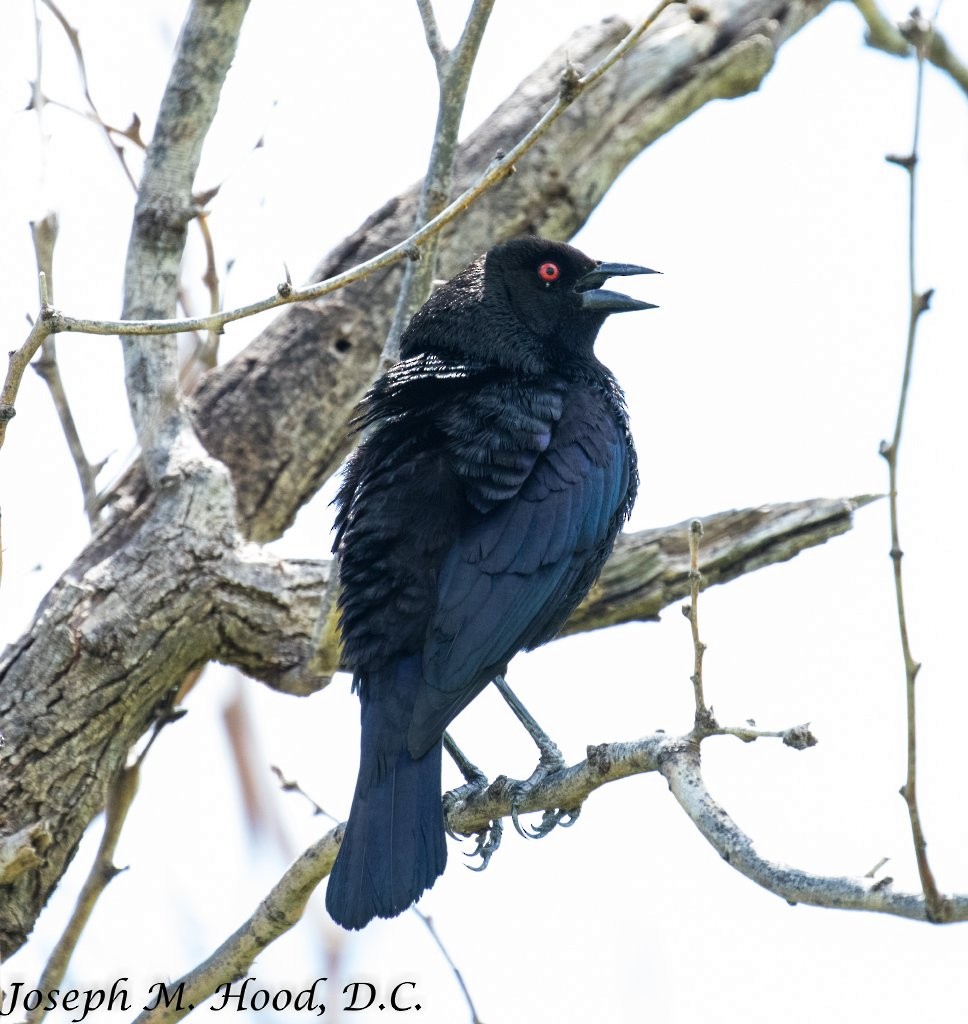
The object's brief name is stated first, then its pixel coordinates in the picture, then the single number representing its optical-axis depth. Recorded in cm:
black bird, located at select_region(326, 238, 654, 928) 826
